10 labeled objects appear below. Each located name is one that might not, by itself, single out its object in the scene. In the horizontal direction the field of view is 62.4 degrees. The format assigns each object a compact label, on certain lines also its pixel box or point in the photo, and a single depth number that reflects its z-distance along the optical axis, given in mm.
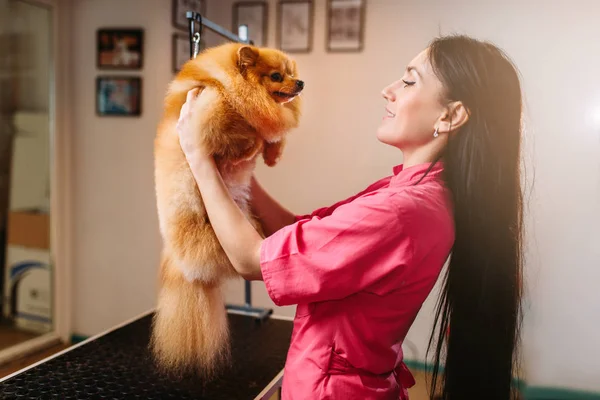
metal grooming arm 1221
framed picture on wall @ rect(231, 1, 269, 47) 2723
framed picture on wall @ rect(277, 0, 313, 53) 2650
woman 888
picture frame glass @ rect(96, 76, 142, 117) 2904
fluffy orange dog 986
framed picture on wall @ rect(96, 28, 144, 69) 2859
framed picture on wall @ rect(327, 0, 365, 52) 2549
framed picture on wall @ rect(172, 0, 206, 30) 2797
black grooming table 1242
